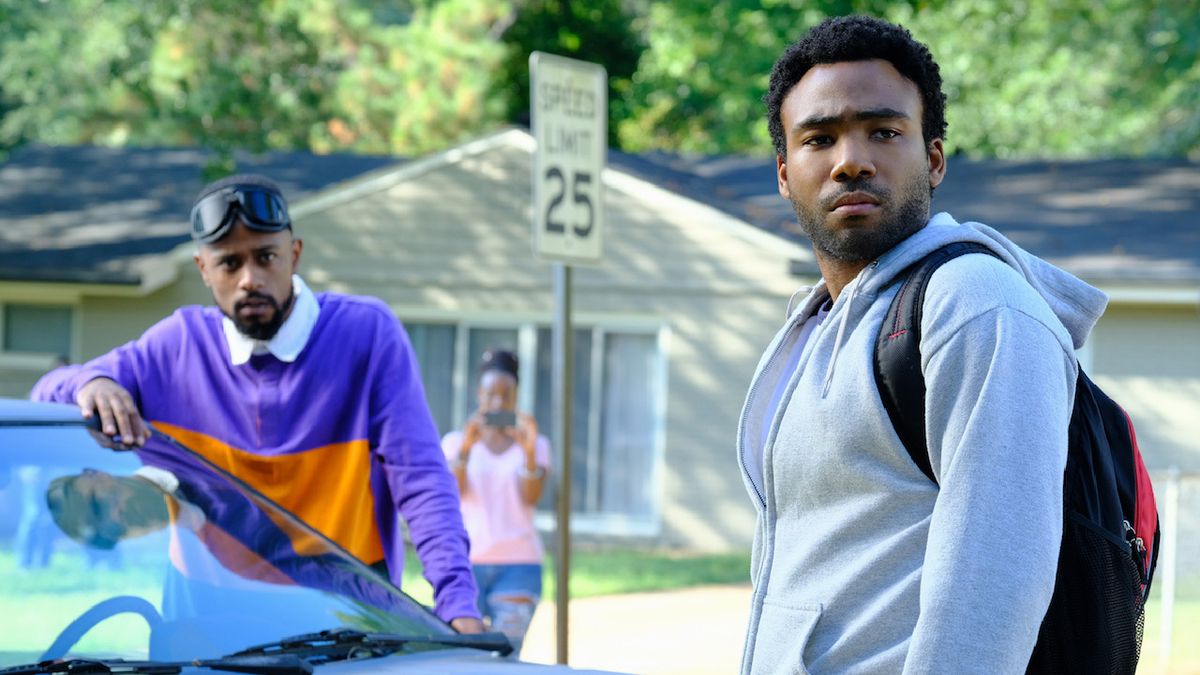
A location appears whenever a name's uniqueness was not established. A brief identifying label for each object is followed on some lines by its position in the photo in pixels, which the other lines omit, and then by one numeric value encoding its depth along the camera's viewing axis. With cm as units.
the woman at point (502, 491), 839
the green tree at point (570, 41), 2870
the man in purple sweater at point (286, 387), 417
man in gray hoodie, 200
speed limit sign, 637
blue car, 328
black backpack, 207
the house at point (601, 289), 1670
